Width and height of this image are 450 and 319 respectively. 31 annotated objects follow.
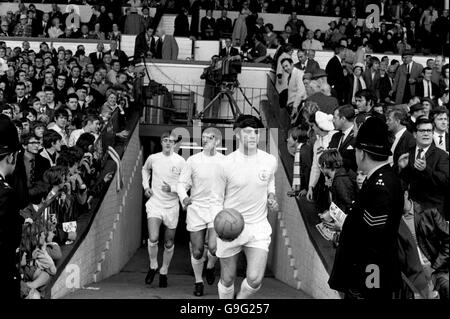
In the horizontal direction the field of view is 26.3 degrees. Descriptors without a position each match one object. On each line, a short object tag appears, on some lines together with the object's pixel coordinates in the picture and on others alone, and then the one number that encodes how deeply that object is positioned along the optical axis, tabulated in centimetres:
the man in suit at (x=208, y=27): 2583
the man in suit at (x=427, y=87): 2009
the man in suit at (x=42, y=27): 2561
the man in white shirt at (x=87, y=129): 1519
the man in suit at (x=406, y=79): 2070
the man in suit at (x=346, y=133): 1159
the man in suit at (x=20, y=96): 1697
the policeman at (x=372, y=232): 759
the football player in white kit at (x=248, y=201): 1045
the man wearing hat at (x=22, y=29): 2503
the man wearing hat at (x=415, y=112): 1444
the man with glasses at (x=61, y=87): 1830
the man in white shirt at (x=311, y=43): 2542
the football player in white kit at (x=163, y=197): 1455
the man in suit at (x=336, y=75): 2058
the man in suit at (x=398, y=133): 1208
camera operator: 2189
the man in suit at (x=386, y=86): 2076
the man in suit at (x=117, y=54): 2302
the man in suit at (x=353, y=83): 2053
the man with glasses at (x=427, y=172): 1025
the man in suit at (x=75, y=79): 1934
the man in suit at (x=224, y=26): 2592
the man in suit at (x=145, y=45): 2375
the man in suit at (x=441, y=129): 1201
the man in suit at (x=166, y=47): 2410
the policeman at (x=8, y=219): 684
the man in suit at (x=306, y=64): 1896
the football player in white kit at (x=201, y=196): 1344
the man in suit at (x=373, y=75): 2102
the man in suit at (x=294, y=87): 1830
